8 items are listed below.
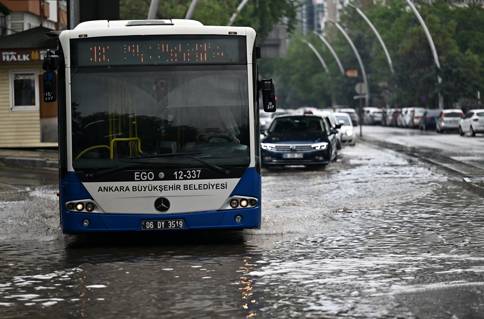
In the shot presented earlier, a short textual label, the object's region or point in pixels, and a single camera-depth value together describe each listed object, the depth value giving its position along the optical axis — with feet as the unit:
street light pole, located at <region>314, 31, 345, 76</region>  387.55
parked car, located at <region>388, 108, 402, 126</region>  293.02
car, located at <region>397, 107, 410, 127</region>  281.33
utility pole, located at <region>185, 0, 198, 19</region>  136.67
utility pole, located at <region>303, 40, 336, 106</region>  415.85
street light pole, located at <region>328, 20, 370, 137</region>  337.93
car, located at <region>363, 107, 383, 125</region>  326.42
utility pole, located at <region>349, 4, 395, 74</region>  313.53
